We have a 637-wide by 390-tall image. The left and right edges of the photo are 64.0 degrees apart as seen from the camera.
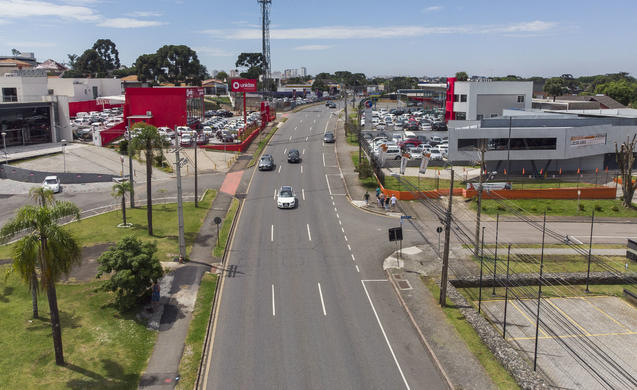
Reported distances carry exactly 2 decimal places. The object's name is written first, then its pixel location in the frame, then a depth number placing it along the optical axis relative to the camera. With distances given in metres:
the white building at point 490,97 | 93.81
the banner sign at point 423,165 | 42.44
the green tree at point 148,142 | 35.75
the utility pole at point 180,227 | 33.59
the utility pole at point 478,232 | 34.97
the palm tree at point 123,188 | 39.03
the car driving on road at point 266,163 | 62.38
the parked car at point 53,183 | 50.57
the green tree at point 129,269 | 26.39
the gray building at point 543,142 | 60.56
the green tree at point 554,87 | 167.46
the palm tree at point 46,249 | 20.59
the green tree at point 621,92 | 129.38
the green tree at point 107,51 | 176.38
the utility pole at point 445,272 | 27.62
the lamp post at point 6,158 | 60.64
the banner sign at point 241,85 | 91.06
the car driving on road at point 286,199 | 46.59
